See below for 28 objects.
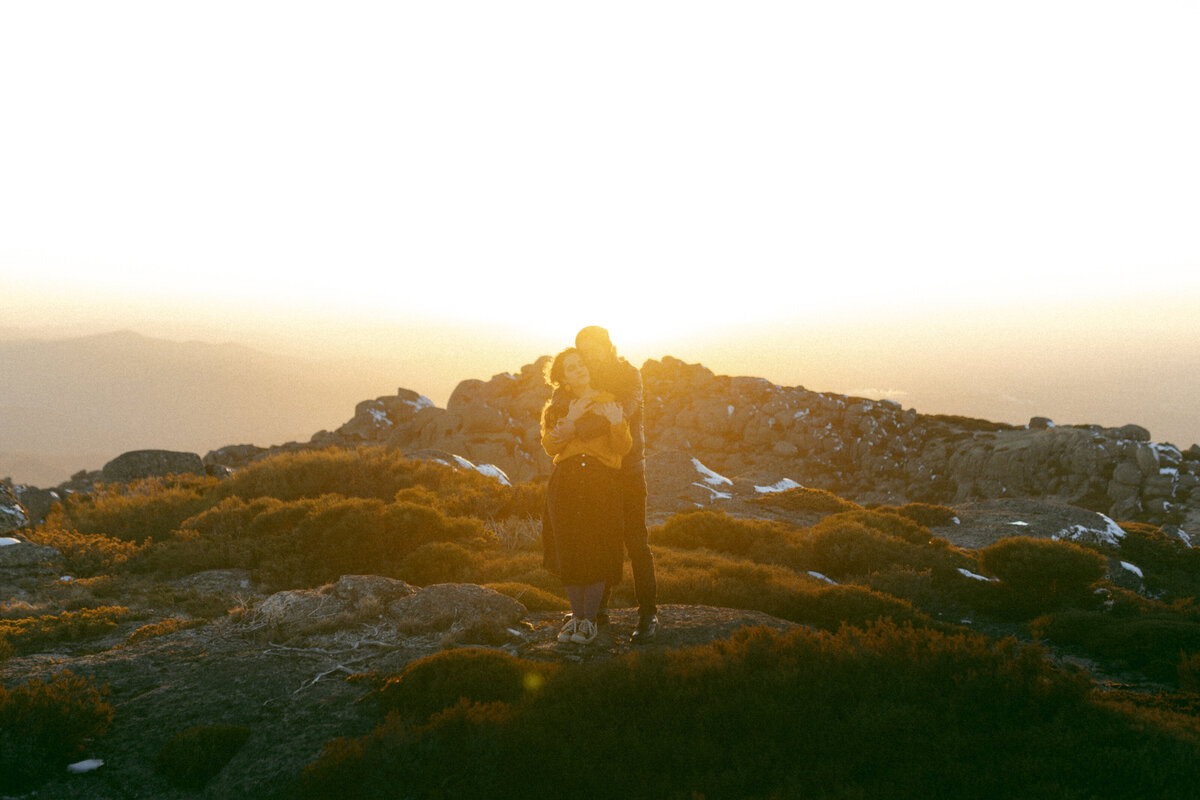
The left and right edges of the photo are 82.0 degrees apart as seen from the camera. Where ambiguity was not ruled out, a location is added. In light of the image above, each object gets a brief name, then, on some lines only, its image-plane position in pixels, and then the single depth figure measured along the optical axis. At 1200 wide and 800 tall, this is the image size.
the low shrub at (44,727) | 4.75
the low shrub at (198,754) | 4.87
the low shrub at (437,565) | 11.24
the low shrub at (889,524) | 17.78
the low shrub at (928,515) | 24.38
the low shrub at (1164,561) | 16.96
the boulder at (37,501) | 16.56
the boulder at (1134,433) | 54.25
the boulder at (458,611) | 7.86
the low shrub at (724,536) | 14.59
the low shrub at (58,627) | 7.84
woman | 6.69
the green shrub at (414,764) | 4.38
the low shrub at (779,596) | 9.19
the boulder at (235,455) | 34.47
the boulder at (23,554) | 11.65
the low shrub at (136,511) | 13.84
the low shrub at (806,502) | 25.33
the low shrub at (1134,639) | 8.21
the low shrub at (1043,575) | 12.04
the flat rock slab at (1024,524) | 22.36
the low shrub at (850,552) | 14.12
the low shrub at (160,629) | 7.89
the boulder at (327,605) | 8.07
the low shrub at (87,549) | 11.82
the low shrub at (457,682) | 5.58
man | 6.98
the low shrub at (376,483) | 15.74
